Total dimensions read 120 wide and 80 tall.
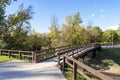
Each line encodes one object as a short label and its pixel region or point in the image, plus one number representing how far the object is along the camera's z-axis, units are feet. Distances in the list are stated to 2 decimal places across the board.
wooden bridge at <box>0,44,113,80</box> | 7.39
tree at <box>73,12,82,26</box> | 78.05
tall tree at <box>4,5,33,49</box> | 41.76
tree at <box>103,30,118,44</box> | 104.65
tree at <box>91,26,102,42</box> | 87.90
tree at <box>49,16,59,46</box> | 70.18
